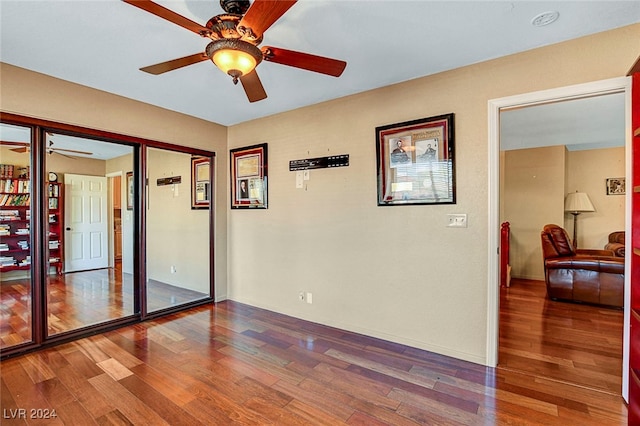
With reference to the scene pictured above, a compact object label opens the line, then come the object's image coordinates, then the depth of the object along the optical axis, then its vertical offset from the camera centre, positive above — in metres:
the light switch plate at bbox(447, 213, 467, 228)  2.54 -0.09
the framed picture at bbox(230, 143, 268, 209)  3.88 +0.45
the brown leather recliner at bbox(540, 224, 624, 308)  3.76 -0.84
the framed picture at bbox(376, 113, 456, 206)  2.61 +0.44
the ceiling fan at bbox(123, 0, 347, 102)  1.36 +0.90
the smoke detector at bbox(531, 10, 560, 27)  1.86 +1.21
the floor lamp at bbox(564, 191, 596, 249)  5.59 +0.11
